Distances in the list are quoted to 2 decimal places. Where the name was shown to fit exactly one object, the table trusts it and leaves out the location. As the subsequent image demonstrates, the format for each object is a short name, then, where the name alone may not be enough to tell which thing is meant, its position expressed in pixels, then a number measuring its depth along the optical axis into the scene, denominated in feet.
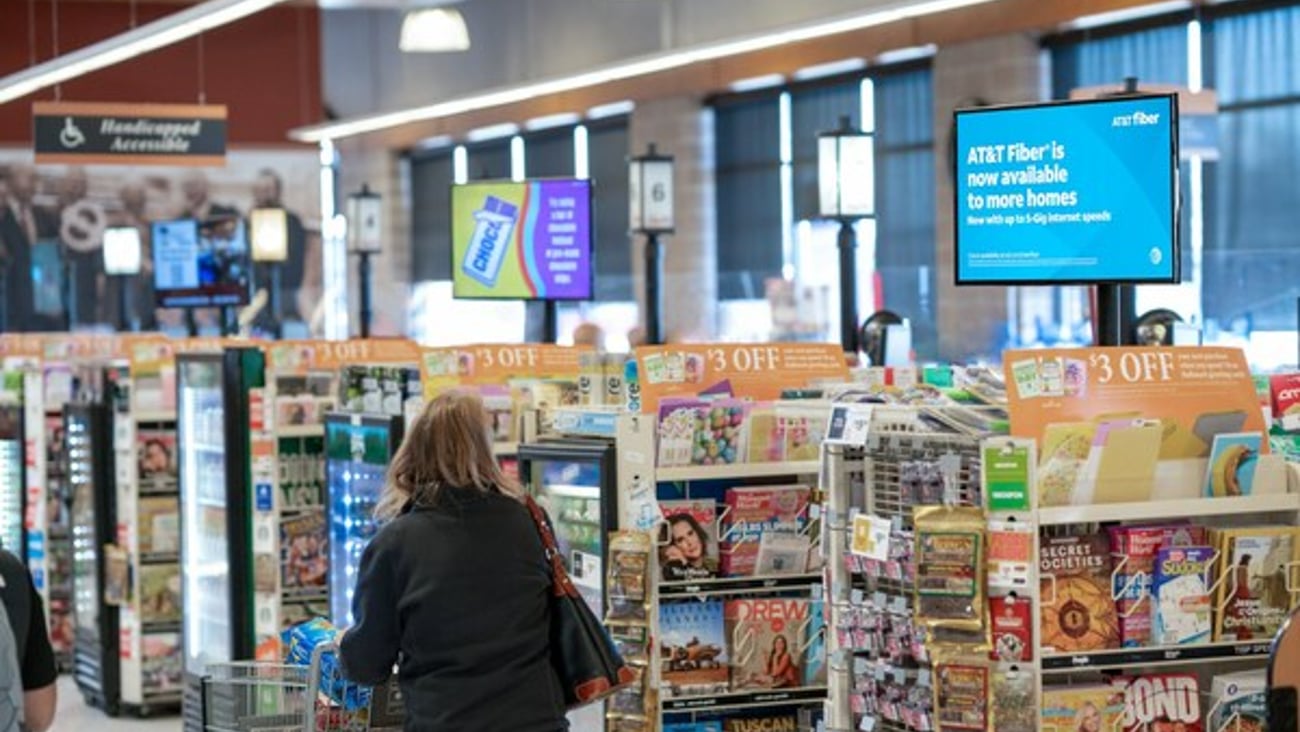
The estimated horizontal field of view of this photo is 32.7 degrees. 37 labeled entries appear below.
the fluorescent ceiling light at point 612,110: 69.41
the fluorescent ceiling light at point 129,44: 39.32
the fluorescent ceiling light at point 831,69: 59.06
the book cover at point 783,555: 23.13
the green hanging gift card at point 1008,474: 17.56
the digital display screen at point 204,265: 59.31
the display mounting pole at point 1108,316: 21.16
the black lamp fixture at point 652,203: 45.88
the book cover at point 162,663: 36.78
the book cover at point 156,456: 36.58
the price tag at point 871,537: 18.79
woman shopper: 16.61
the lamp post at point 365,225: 62.54
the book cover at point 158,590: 36.63
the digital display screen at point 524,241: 38.86
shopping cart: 18.44
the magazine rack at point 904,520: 18.03
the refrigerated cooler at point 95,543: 37.37
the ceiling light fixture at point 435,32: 44.34
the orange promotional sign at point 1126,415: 18.30
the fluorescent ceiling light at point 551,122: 73.82
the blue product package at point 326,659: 18.44
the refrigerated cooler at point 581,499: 22.16
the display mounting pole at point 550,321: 40.11
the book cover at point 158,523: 36.58
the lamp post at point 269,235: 68.69
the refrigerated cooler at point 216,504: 32.99
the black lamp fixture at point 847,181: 41.39
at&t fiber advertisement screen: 20.30
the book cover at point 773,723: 23.03
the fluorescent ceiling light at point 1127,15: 48.19
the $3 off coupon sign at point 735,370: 24.14
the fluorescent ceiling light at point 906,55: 55.54
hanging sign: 61.72
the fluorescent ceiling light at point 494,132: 78.18
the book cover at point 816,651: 23.03
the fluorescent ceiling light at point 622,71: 38.58
